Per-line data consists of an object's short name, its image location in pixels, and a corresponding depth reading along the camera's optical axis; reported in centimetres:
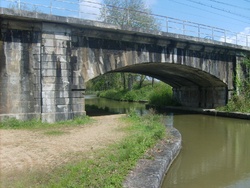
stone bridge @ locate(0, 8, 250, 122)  1022
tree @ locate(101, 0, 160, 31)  2681
